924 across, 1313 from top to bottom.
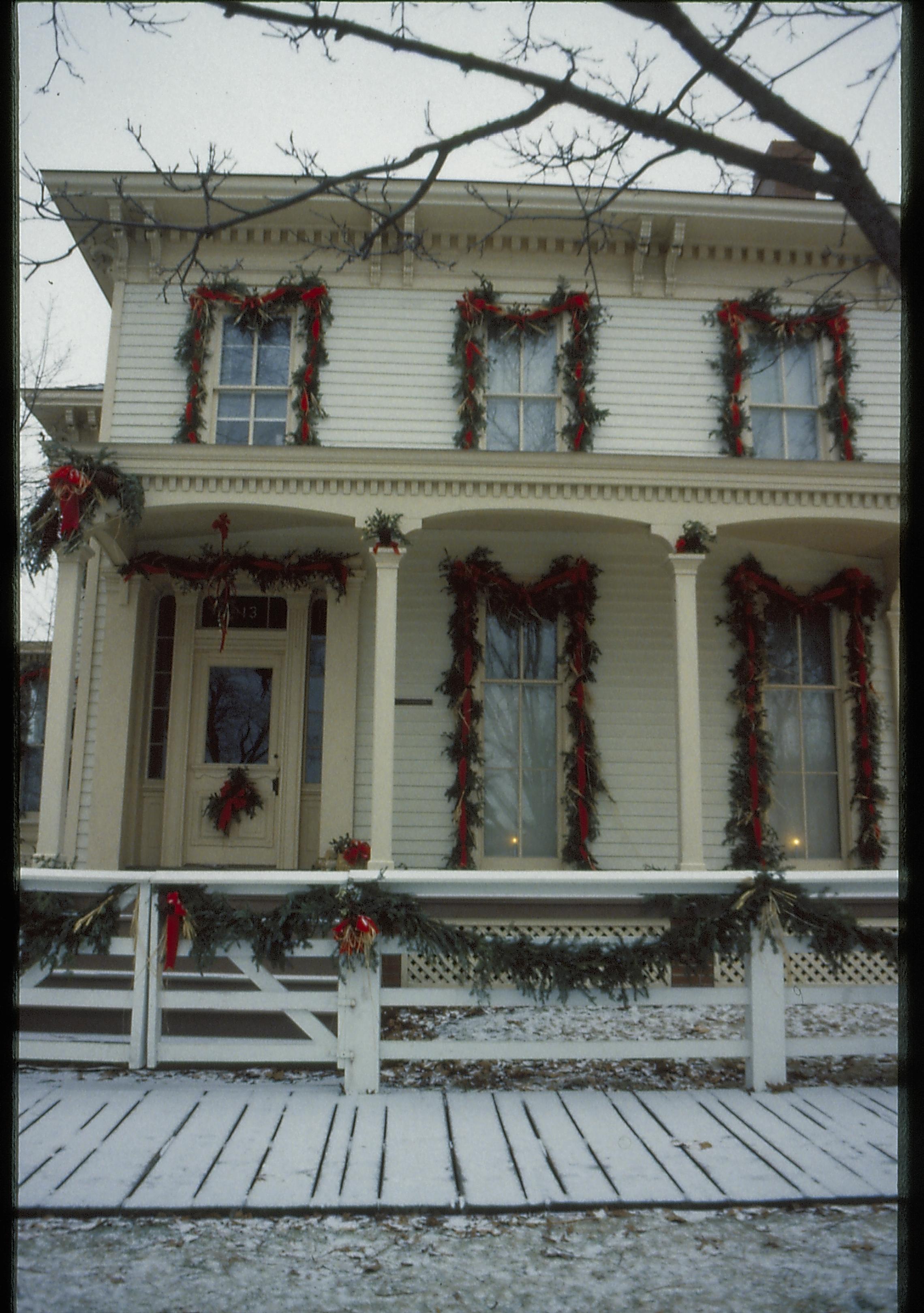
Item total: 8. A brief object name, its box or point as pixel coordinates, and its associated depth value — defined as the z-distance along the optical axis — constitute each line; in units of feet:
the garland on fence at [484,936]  14.85
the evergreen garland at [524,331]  30.12
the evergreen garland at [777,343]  30.66
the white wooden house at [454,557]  29.19
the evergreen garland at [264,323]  30.04
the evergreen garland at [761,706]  29.45
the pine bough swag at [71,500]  24.35
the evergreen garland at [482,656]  29.01
